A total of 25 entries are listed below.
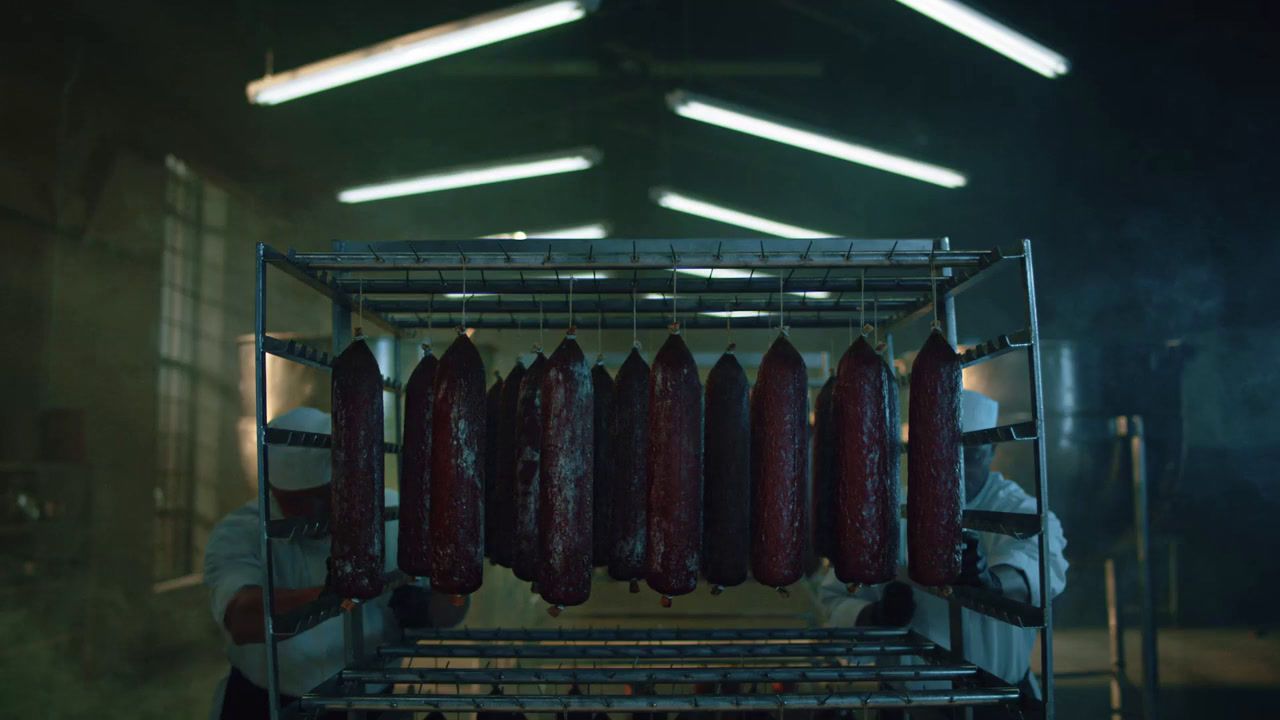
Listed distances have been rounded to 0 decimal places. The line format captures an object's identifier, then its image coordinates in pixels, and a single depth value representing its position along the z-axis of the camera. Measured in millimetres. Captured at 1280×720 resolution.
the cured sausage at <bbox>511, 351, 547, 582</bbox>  2203
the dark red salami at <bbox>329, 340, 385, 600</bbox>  2219
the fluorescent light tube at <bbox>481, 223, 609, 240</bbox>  6398
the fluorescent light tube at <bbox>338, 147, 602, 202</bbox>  6027
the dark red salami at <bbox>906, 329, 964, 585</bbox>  2125
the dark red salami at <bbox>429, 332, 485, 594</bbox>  2172
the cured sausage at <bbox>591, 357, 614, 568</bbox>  2410
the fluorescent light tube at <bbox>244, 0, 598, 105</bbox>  4516
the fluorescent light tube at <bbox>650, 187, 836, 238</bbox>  6352
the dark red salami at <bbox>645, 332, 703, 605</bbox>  2150
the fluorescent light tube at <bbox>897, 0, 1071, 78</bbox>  4605
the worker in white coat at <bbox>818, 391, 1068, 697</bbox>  2967
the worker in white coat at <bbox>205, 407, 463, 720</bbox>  3107
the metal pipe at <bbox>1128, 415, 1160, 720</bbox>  4113
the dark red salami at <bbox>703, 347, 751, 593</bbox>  2270
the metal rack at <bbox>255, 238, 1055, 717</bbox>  2018
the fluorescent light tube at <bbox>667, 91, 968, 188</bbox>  5355
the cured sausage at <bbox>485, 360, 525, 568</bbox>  2471
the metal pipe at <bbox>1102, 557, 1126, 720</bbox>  4652
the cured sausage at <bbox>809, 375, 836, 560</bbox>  2533
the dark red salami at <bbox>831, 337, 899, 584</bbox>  2152
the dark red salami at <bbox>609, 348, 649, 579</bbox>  2322
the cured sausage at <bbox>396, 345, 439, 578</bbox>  2307
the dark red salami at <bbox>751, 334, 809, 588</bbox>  2178
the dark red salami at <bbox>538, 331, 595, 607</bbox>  2119
